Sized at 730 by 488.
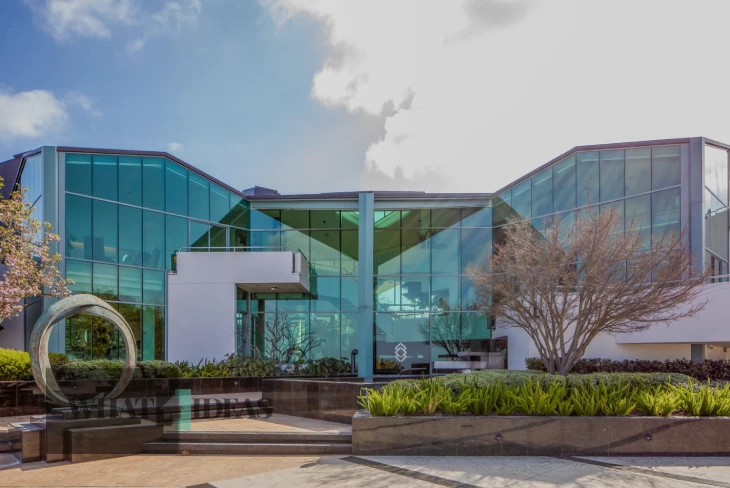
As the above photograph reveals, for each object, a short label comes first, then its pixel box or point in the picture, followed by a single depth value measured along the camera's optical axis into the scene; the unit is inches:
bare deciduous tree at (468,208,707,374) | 499.2
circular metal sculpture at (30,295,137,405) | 386.0
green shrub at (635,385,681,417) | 364.2
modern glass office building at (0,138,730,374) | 770.2
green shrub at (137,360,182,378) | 608.4
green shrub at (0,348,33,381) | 490.6
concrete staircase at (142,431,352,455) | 378.3
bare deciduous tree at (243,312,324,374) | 893.2
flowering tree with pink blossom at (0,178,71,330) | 538.1
